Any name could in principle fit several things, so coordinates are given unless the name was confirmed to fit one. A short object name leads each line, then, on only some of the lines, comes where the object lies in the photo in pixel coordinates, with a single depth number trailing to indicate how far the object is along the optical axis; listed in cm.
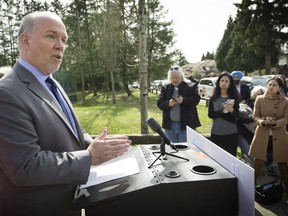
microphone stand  161
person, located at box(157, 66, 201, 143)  437
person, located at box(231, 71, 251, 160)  480
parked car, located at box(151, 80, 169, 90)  3162
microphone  169
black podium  121
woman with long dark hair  426
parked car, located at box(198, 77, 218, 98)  1707
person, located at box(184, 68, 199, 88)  691
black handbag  351
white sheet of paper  139
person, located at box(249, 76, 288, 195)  382
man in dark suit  121
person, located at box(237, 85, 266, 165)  464
